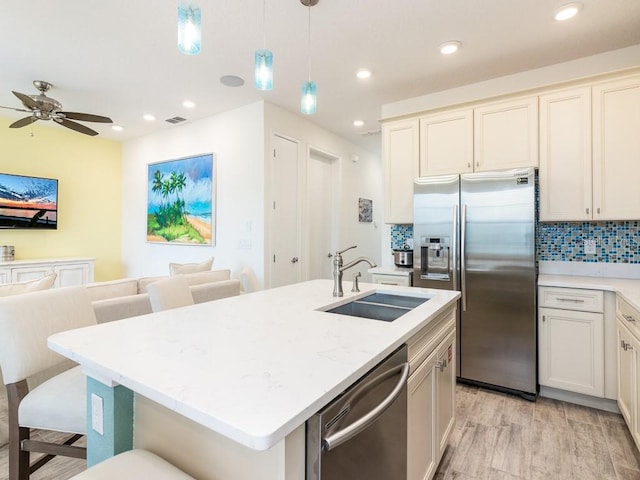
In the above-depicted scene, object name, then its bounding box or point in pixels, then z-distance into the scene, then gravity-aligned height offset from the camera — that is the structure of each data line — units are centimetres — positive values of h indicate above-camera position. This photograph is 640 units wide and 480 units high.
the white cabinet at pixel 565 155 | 269 +72
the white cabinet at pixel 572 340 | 244 -75
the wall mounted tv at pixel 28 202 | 445 +55
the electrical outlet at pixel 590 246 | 289 -4
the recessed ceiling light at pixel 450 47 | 262 +157
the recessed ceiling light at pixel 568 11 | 216 +154
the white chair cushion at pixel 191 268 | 364 -30
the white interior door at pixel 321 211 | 477 +45
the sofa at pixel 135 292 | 227 -41
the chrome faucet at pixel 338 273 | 194 -19
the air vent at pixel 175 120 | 445 +165
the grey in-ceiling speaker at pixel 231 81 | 325 +161
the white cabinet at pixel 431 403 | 139 -78
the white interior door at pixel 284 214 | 394 +33
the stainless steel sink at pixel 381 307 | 187 -38
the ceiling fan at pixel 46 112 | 332 +132
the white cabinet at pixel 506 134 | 288 +96
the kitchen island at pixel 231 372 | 73 -35
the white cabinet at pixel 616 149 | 254 +72
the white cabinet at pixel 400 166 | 347 +80
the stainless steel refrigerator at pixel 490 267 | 261 -22
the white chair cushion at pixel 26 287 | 219 -31
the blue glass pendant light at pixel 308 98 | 192 +83
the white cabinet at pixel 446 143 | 316 +97
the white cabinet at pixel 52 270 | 418 -39
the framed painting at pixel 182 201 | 435 +57
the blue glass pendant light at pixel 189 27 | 140 +91
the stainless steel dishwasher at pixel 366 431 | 79 -52
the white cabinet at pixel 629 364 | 187 -76
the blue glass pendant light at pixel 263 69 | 168 +87
